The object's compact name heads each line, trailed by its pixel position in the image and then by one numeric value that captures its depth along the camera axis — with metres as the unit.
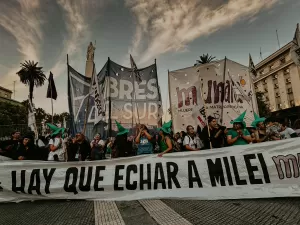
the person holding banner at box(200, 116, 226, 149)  5.33
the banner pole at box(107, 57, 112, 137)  7.54
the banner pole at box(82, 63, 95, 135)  6.91
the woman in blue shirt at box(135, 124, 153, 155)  5.71
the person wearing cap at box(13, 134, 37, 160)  5.39
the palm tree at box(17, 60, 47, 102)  37.62
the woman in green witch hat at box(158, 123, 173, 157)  5.15
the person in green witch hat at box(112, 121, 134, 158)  6.04
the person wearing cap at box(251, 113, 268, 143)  5.71
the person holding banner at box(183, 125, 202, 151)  5.80
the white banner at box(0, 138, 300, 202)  4.09
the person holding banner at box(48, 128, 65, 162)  5.98
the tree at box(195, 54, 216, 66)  36.31
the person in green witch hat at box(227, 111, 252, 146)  4.91
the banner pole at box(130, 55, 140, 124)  8.28
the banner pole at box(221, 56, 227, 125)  8.35
